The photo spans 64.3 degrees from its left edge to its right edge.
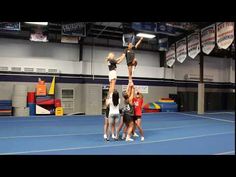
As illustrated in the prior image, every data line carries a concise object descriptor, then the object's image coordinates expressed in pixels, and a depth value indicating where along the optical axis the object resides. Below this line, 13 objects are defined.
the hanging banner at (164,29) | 9.60
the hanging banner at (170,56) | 13.13
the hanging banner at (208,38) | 10.01
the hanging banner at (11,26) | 8.89
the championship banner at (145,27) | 8.97
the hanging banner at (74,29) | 9.89
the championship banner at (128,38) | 10.11
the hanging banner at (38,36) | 10.39
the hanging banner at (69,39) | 10.72
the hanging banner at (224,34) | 8.63
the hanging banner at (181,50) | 12.06
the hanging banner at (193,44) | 11.06
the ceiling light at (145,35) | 11.08
